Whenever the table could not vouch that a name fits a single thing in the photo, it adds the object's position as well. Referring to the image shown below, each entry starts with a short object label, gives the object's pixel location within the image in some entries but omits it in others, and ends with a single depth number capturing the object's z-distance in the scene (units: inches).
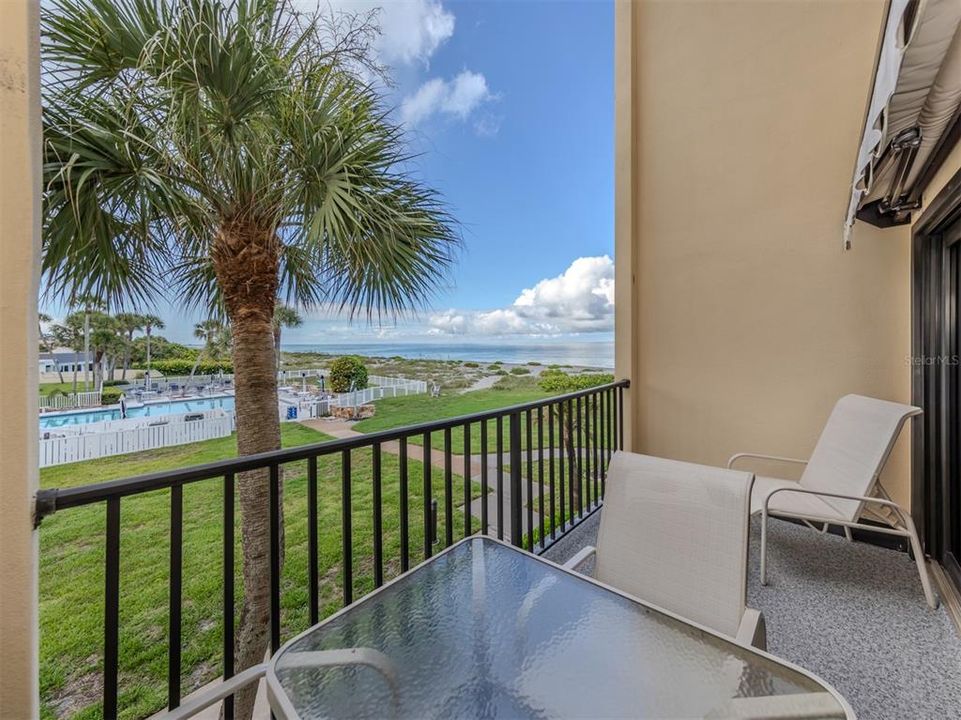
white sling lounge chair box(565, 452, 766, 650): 50.6
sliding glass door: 87.7
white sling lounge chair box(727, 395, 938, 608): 87.4
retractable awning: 43.2
